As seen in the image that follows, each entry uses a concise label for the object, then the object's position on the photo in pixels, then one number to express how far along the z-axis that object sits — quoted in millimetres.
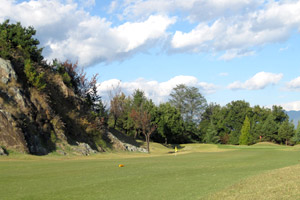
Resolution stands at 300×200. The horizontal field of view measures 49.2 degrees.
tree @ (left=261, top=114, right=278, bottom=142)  104062
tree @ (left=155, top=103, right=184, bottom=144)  94812
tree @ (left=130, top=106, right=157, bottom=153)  67600
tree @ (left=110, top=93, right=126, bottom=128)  90000
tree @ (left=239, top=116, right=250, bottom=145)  106675
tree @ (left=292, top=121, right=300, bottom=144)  96875
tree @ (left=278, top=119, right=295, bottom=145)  100750
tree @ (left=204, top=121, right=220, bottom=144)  110062
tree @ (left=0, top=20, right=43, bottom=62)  46656
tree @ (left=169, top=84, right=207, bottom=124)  135500
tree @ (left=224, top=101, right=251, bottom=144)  119125
